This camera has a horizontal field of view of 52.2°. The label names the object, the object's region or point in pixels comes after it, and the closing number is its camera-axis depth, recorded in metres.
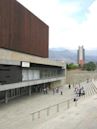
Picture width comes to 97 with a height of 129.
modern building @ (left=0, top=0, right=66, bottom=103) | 12.42
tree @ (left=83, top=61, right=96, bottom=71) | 48.10
